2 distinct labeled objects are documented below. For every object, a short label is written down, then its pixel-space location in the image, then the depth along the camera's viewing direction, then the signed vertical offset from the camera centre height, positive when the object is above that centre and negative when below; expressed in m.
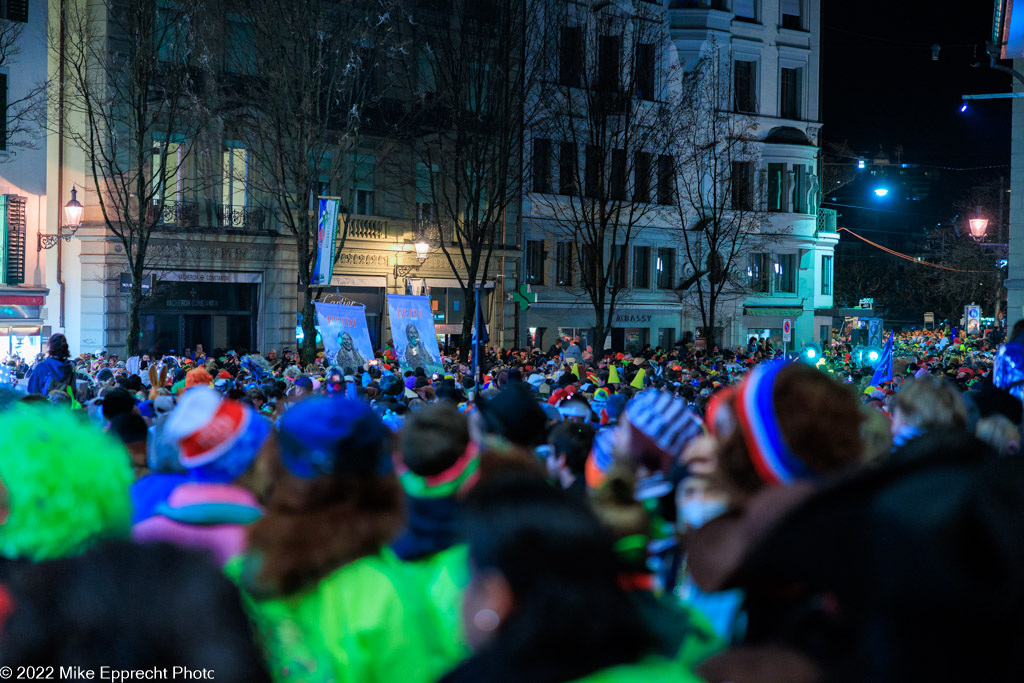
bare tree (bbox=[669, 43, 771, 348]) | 37.22 +5.23
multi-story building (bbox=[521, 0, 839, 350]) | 37.59 +4.99
